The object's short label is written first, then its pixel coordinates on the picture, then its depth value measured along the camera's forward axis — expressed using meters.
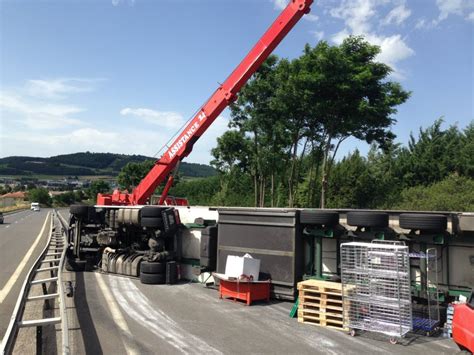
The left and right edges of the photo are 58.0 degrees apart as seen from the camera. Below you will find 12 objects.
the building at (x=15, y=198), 100.31
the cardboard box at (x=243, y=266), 9.06
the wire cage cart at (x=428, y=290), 7.27
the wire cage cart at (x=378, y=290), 6.77
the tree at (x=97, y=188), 112.06
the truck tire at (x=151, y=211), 11.51
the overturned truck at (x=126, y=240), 11.20
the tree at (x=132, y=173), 67.31
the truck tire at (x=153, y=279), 10.98
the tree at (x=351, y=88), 19.86
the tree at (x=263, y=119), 25.06
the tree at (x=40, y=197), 125.00
